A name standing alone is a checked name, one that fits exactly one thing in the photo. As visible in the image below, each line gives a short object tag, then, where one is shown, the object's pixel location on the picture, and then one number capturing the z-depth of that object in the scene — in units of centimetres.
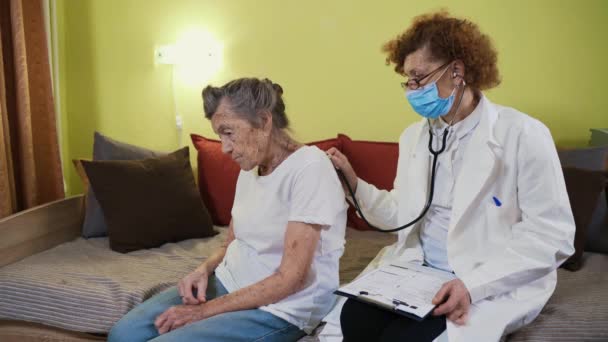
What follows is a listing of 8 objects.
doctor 125
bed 144
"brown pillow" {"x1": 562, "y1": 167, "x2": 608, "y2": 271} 183
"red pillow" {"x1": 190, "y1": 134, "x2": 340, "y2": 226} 243
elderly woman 132
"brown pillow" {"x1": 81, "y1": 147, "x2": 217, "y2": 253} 210
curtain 223
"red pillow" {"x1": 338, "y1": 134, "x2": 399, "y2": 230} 228
